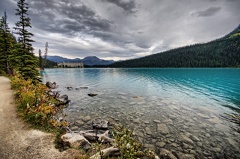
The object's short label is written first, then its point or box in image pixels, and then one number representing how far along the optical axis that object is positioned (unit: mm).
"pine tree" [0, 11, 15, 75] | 31656
